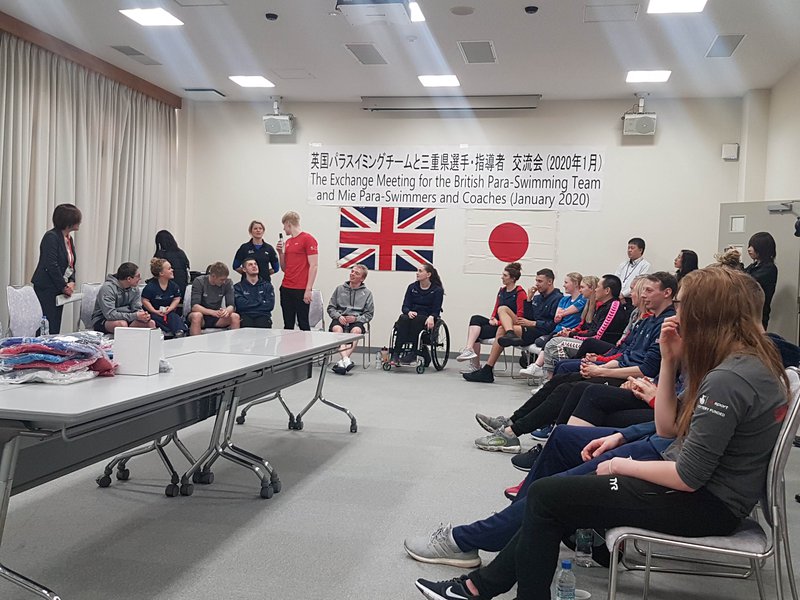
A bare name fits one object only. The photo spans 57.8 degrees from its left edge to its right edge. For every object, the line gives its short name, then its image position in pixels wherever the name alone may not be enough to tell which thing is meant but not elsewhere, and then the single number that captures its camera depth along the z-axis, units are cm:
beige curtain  626
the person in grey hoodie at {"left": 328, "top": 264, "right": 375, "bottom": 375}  716
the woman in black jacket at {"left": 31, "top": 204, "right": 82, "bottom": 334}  567
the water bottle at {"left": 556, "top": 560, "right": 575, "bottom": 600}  216
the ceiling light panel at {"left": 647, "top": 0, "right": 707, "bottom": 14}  498
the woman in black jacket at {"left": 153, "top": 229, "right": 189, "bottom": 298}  770
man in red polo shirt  701
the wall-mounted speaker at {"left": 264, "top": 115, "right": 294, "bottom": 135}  852
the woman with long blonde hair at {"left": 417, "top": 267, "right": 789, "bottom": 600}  172
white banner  812
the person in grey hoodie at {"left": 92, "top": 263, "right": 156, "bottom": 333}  575
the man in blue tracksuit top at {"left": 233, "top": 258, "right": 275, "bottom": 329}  677
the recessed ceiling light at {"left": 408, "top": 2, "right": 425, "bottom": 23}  528
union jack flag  850
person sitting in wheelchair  718
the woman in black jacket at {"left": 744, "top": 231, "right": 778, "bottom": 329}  547
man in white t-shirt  752
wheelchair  714
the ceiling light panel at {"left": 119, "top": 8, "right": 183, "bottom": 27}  562
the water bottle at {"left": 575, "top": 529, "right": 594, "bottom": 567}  260
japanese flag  820
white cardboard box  258
